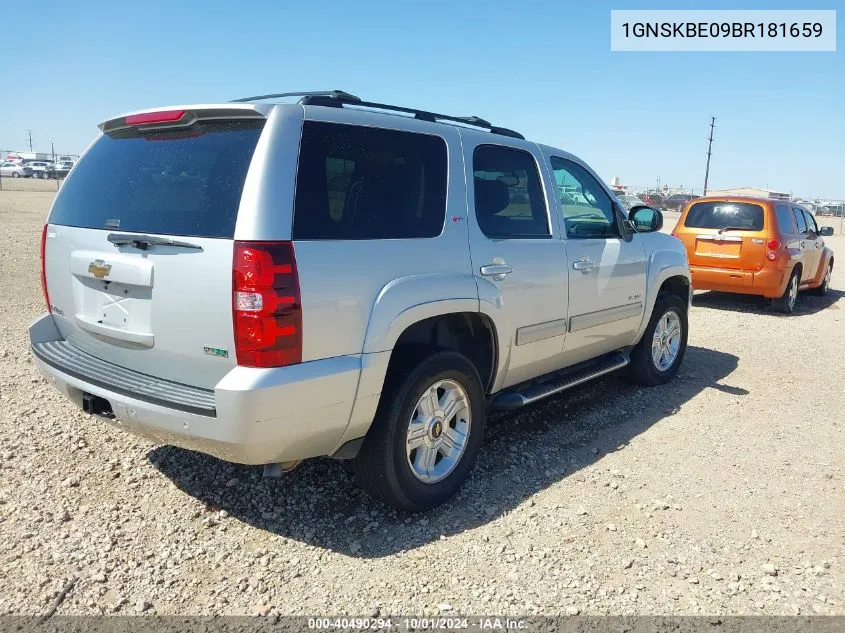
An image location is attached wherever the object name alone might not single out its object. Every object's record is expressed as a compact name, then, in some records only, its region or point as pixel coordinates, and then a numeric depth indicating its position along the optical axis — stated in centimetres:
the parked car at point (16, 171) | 4669
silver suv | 275
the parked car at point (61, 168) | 4281
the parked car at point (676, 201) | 5647
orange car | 954
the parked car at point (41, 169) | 4612
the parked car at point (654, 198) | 5421
